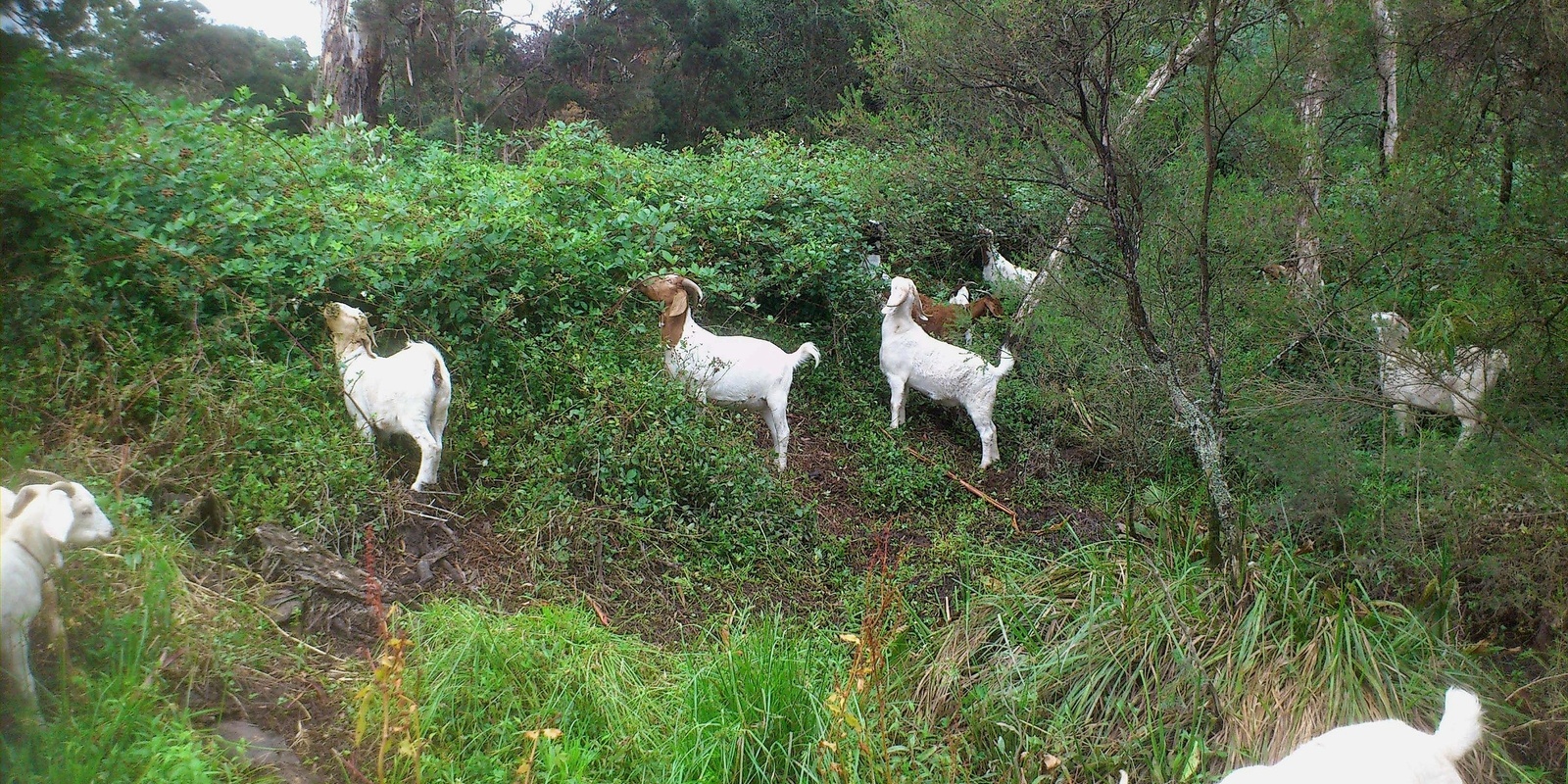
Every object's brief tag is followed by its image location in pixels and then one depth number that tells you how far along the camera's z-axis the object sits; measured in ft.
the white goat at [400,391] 17.42
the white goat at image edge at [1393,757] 9.29
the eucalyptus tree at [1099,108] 17.65
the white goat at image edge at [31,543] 6.68
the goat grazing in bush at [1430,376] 15.72
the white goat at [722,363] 21.85
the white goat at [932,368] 25.36
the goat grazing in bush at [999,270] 26.58
